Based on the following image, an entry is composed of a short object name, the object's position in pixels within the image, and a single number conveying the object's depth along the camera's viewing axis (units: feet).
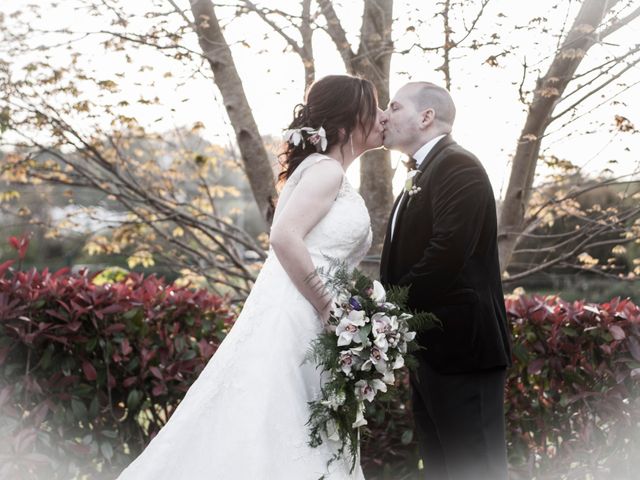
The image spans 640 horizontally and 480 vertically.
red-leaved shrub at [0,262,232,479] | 14.08
